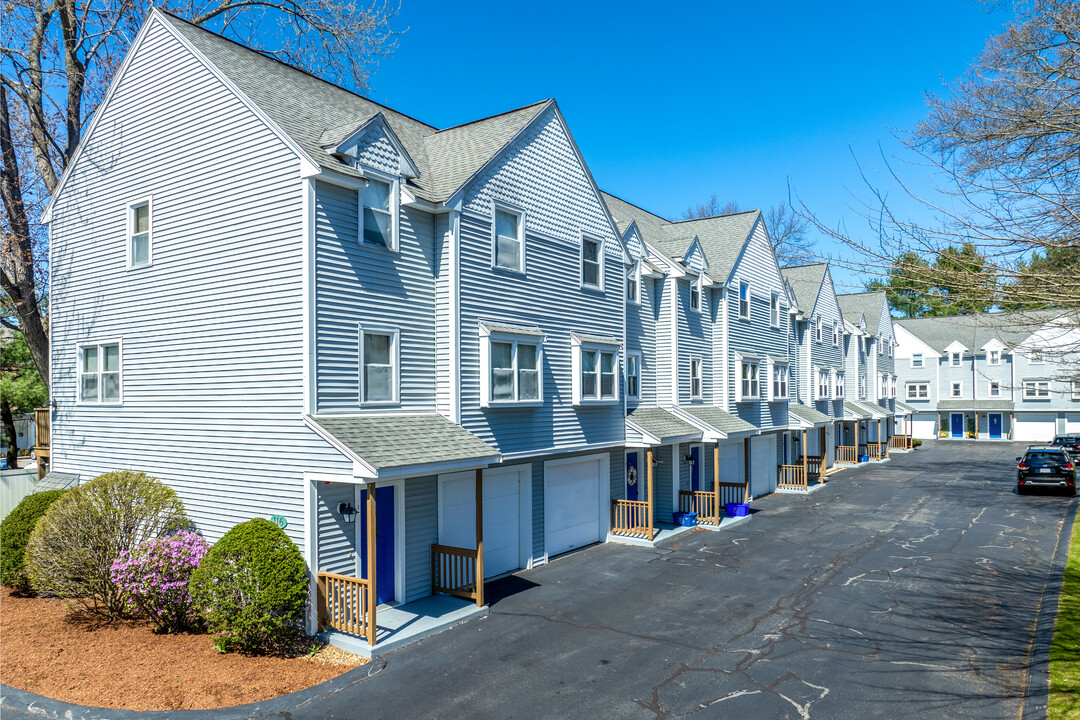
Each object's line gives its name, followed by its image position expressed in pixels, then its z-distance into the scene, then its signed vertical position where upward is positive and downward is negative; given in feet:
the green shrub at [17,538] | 46.68 -9.87
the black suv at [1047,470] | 94.79 -11.76
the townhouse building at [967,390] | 189.06 -1.07
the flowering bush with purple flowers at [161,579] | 38.45 -10.44
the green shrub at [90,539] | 39.73 -8.53
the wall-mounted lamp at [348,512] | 40.57 -7.14
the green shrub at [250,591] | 35.53 -10.40
